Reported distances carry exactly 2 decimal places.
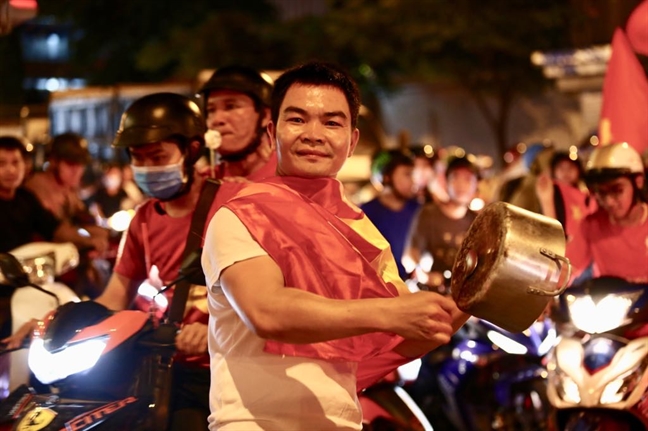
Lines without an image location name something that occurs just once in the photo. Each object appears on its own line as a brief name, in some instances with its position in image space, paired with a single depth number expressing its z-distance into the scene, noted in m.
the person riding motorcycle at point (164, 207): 4.95
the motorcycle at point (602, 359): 5.68
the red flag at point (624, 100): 9.77
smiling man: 2.96
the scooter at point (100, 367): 4.65
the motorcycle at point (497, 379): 7.69
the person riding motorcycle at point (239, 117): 5.88
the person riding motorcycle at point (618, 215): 6.51
